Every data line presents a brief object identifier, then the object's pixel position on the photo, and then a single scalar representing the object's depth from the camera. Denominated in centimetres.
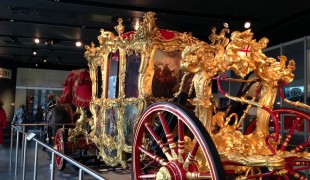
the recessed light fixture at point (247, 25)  646
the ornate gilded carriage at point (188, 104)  234
